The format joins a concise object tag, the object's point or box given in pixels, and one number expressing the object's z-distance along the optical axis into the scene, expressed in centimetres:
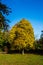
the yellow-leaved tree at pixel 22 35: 2192
